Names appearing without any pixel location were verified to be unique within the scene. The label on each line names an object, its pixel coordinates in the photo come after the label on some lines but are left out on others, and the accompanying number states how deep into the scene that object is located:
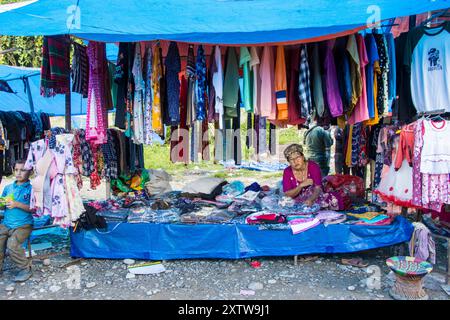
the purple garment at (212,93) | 4.33
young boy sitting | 3.76
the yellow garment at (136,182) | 5.69
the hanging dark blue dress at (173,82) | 4.18
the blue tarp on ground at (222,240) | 4.07
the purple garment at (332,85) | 3.95
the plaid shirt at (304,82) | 4.02
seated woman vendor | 4.53
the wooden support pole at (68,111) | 4.22
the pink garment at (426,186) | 3.46
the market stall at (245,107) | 3.50
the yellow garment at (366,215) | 4.25
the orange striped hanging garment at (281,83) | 4.14
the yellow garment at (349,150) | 6.10
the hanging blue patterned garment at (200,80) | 4.27
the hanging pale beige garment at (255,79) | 4.19
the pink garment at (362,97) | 3.81
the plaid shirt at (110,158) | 5.16
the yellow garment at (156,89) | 4.18
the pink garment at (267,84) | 4.17
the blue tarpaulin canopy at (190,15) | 3.10
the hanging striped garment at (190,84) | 4.24
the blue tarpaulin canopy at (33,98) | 6.21
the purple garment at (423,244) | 3.70
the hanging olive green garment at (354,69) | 3.81
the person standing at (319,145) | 7.22
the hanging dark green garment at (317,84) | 4.02
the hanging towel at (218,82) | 4.27
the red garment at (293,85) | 4.24
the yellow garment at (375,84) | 3.87
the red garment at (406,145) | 3.70
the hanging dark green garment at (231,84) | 4.31
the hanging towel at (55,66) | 4.10
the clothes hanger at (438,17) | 3.46
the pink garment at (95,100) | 4.01
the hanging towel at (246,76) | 4.20
